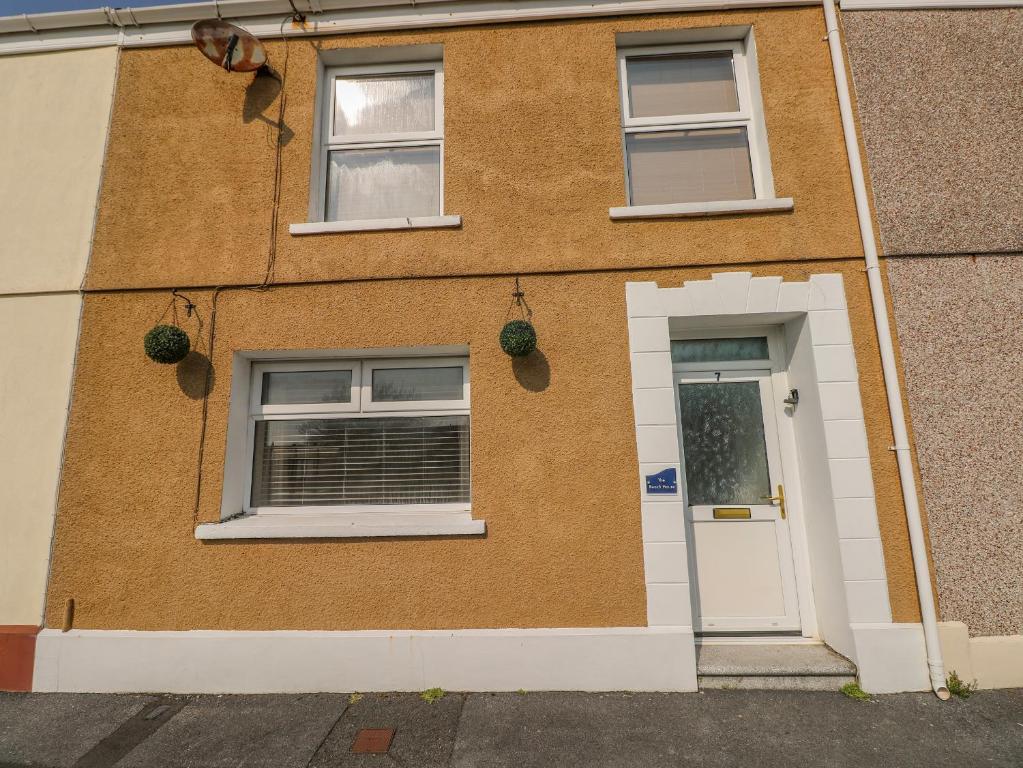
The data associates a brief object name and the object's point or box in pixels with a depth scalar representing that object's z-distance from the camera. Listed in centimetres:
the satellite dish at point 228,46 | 379
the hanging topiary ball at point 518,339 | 335
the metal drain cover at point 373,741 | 267
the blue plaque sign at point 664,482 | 335
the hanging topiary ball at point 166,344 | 346
